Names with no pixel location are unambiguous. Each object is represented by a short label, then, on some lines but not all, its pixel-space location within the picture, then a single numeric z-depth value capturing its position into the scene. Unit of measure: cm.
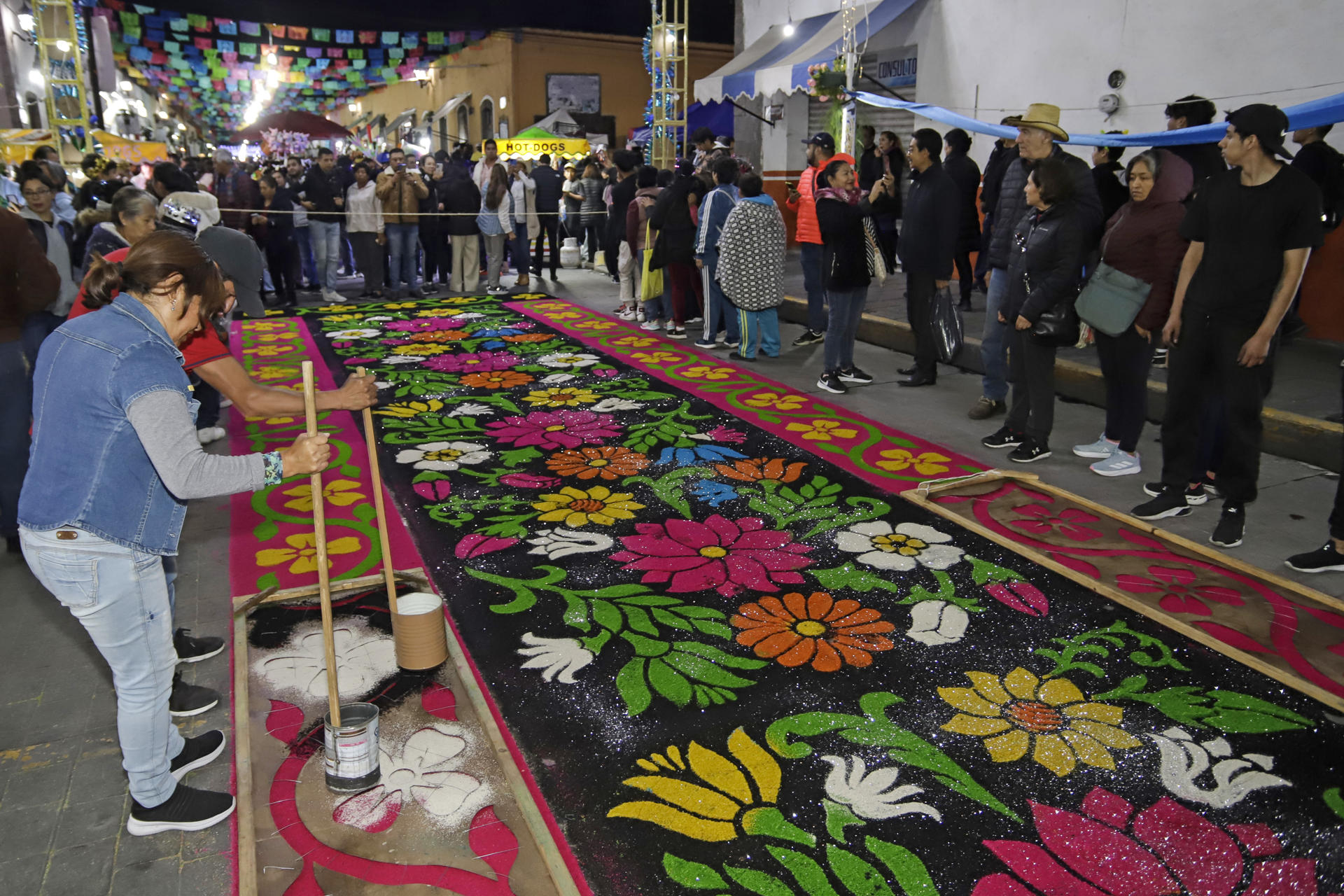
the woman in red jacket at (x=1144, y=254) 418
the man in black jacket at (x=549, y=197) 1083
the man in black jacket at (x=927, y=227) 561
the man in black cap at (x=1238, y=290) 346
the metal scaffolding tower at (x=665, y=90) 1100
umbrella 1536
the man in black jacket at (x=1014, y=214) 445
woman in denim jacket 192
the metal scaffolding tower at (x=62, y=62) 1343
